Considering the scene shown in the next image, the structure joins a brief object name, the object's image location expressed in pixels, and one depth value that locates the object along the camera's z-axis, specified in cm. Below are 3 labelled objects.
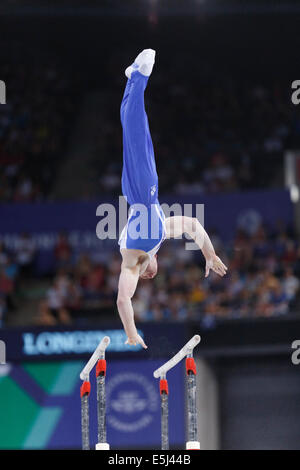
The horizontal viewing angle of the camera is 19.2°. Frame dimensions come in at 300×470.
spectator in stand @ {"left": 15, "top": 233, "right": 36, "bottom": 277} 1792
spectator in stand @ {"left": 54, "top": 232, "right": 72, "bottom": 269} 1753
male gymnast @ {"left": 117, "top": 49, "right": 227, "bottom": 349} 697
